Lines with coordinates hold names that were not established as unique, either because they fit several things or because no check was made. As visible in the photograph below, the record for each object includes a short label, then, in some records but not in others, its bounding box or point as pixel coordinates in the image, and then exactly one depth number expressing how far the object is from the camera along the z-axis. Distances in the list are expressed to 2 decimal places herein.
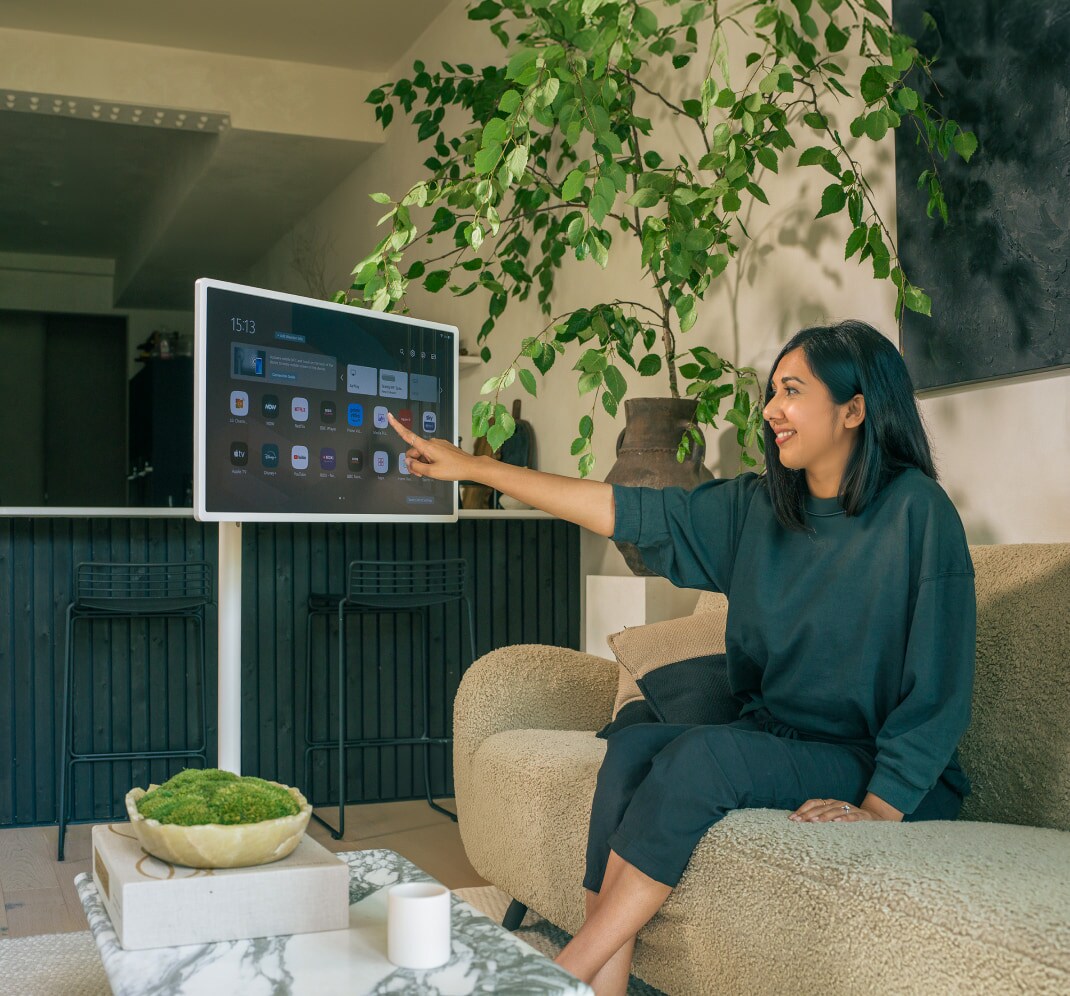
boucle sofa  1.27
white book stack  1.23
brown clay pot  3.12
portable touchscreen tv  1.75
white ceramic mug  1.19
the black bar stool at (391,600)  3.78
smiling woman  1.68
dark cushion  2.14
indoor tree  2.41
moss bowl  1.29
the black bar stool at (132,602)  3.59
